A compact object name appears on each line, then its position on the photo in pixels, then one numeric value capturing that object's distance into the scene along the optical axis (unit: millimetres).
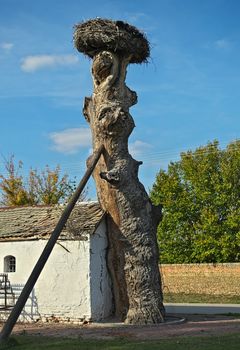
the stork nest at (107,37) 17594
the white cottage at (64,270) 17422
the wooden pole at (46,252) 13733
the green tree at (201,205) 34344
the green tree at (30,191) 38156
